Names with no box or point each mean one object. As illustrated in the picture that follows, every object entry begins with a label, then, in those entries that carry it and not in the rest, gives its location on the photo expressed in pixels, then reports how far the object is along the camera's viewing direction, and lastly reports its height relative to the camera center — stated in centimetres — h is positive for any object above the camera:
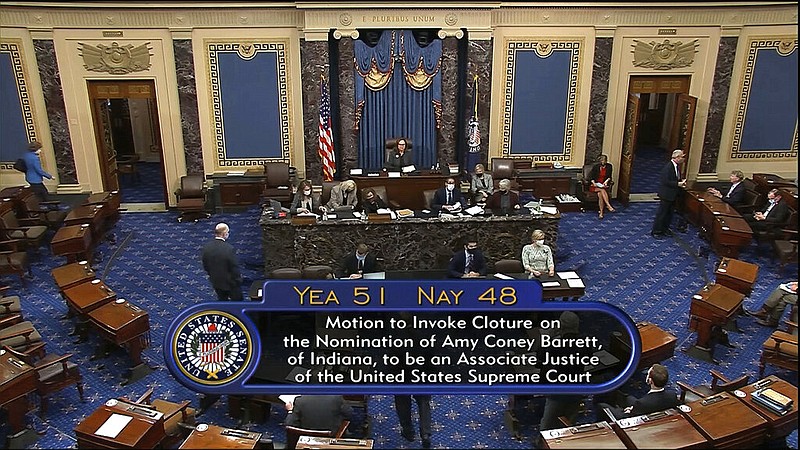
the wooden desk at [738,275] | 925 -277
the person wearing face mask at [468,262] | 937 -262
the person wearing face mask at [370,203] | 1101 -217
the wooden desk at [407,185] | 1238 -213
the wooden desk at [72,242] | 1054 -263
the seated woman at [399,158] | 1291 -172
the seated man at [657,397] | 656 -307
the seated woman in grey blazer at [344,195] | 1152 -213
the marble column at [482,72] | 1332 -18
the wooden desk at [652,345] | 761 -307
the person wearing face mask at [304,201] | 1091 -215
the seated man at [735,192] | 1191 -218
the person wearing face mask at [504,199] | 1108 -211
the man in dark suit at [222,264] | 850 -239
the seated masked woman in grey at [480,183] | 1218 -206
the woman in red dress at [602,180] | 1337 -224
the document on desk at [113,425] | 641 -327
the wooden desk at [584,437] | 607 -323
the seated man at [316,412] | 650 -317
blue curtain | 1326 -62
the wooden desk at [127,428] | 634 -329
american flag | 1284 -137
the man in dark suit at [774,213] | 1126 -238
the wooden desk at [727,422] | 632 -322
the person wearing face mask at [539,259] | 938 -257
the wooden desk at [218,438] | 621 -329
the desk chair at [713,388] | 716 -332
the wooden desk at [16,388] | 702 -319
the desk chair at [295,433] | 631 -326
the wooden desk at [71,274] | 921 -276
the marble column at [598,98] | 1362 -70
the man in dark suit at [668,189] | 1200 -212
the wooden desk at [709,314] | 856 -302
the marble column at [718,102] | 1365 -78
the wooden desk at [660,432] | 614 -322
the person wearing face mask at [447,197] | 1130 -215
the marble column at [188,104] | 1325 -78
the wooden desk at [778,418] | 650 -322
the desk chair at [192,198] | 1326 -253
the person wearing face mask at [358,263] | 935 -263
